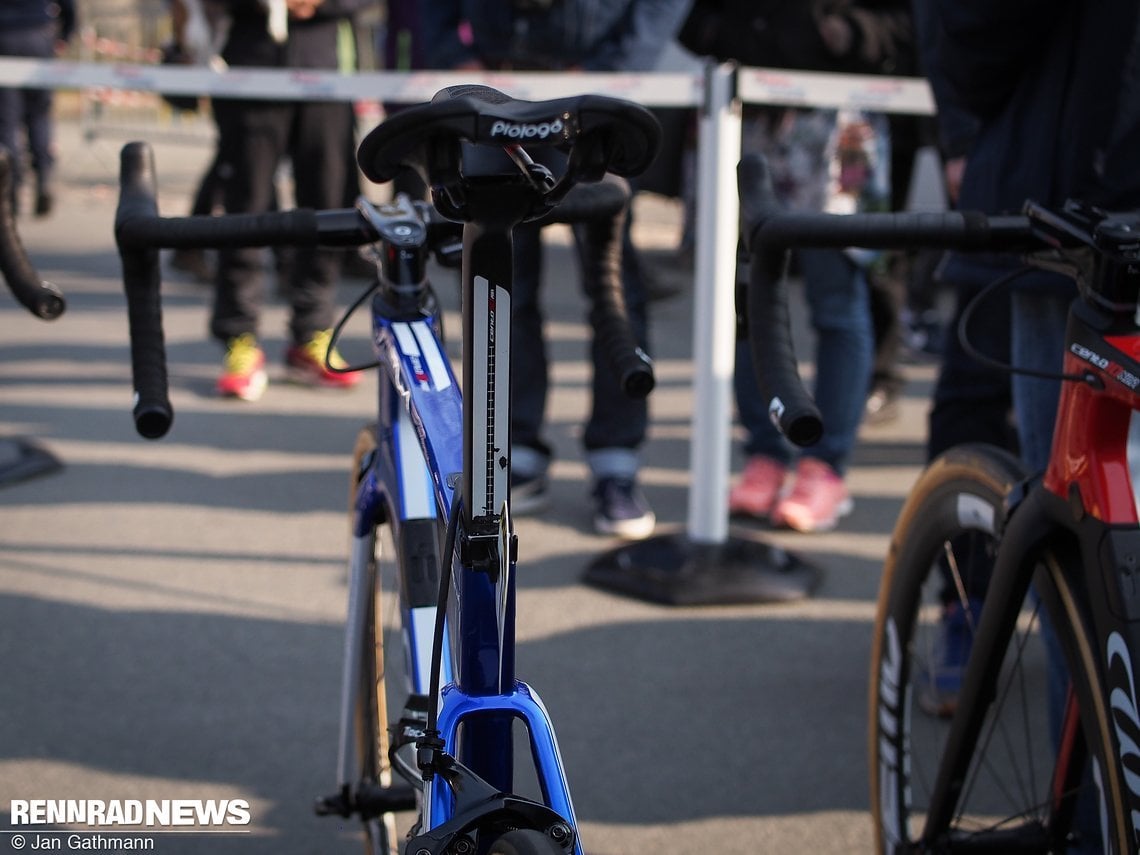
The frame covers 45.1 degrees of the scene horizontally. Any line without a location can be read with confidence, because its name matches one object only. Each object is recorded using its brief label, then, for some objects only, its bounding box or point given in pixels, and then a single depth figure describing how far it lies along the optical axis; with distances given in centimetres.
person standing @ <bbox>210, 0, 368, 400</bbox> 529
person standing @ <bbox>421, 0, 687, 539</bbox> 420
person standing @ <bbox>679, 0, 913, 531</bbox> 414
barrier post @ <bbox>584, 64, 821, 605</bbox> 364
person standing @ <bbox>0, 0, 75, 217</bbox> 680
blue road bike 127
